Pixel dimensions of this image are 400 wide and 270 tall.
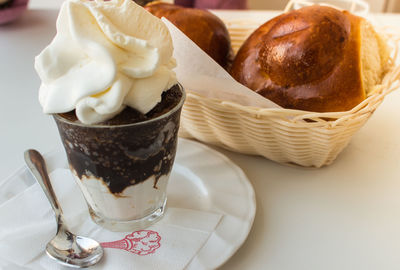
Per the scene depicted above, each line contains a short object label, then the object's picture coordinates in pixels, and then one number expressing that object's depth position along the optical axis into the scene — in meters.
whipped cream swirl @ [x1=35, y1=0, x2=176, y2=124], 0.44
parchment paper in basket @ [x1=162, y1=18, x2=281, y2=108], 0.63
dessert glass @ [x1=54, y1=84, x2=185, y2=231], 0.46
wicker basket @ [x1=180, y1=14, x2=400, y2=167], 0.58
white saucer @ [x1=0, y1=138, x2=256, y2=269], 0.50
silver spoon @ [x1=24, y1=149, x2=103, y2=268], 0.48
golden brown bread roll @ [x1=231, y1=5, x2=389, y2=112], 0.64
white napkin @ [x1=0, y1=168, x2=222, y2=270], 0.48
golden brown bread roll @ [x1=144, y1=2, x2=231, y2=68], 0.76
